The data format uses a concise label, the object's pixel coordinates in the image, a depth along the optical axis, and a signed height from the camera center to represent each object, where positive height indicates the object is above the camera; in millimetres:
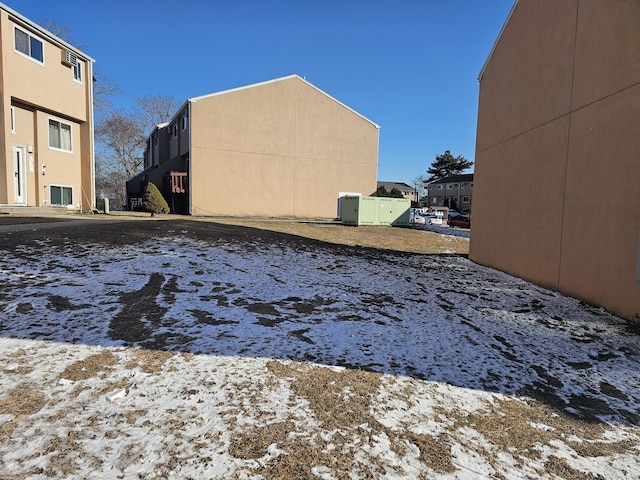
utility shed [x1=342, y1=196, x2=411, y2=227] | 22359 +167
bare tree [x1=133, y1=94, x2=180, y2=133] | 42875 +10673
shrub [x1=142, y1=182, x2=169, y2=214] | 20641 +400
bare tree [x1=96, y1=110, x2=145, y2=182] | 40428 +7465
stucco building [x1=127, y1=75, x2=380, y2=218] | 22625 +3860
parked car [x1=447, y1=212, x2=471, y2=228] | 34531 -457
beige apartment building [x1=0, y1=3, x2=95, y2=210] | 13859 +3634
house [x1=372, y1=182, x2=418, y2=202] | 77188 +5886
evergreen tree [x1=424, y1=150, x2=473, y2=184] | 71250 +9746
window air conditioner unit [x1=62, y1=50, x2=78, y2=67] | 15880 +6375
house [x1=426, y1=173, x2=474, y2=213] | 59438 +3986
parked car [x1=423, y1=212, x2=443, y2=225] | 35531 -392
